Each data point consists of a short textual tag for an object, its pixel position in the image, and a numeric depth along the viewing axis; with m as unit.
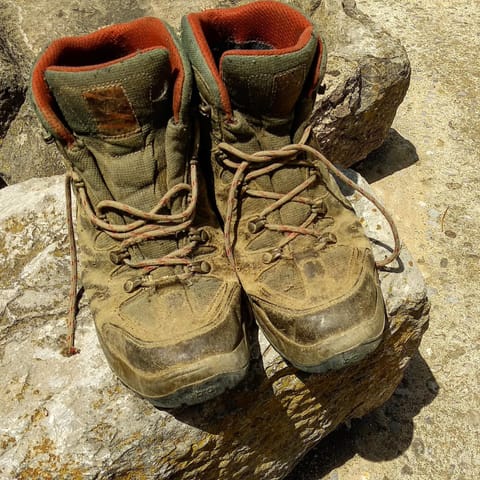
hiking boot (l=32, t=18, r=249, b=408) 0.38
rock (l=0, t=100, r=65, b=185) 0.80
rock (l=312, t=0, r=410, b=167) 0.75
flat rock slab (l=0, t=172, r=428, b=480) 0.42
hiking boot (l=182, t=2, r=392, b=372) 0.40
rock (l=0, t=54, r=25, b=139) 0.80
